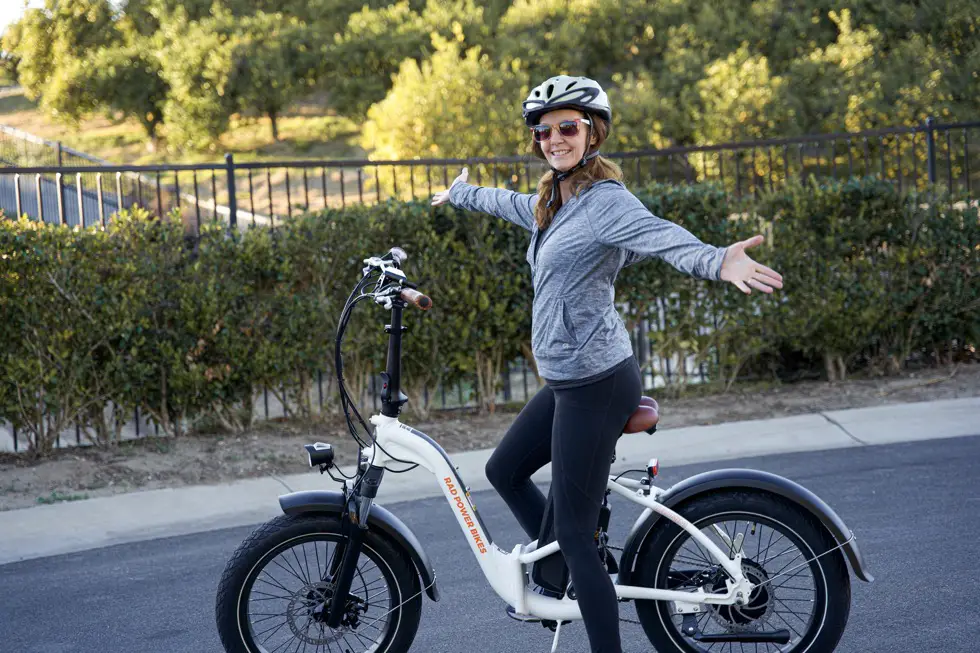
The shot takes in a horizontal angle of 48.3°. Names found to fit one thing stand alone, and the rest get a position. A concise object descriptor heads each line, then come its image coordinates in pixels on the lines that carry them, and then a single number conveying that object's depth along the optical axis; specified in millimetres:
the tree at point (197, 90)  44875
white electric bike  3631
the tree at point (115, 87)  46372
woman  3373
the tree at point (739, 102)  35062
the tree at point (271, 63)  45844
